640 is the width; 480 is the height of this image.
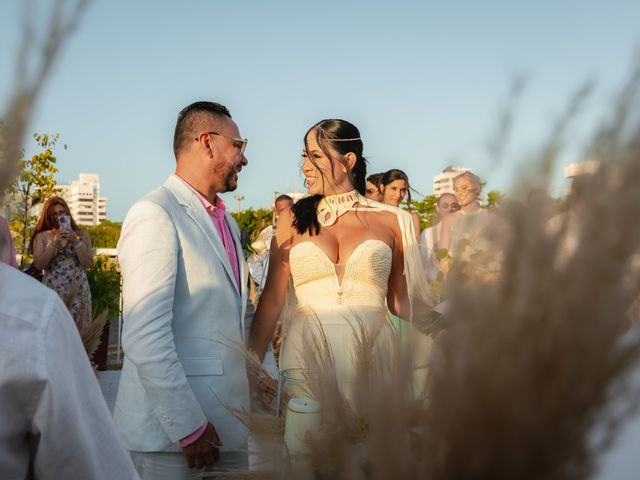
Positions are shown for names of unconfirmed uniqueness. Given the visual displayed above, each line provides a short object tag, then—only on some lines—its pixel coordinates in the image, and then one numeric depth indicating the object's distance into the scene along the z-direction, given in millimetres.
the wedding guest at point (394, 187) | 6242
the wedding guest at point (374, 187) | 6781
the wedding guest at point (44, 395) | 1057
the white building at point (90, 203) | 50094
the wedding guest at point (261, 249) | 8156
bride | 3301
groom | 2420
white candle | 938
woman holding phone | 6699
